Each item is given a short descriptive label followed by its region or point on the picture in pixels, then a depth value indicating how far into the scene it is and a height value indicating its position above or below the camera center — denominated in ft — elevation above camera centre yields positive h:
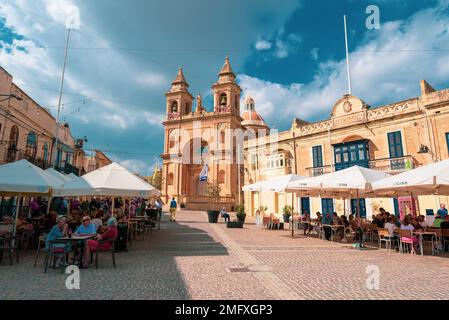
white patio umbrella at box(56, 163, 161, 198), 26.71 +1.84
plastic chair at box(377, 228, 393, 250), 31.45 -3.22
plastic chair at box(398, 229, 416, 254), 28.73 -3.49
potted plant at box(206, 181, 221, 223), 109.29 +4.41
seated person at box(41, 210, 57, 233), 29.48 -2.07
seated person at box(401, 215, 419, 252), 28.79 -2.41
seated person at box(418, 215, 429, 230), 31.14 -1.92
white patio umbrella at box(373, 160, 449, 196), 24.54 +2.60
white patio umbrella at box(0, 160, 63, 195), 23.88 +2.05
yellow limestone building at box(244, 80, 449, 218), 54.95 +14.93
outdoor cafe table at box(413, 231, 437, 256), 28.11 -3.13
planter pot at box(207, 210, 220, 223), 67.21 -3.00
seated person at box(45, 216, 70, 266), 20.30 -2.55
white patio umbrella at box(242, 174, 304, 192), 41.61 +3.42
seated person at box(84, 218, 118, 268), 21.24 -3.25
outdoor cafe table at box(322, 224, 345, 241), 39.27 -3.24
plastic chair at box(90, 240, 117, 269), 20.96 -3.28
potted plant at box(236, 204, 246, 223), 58.34 -2.15
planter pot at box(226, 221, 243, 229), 55.47 -4.08
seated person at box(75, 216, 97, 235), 23.50 -2.23
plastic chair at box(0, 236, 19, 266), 20.88 -3.55
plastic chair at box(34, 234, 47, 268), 21.22 -2.87
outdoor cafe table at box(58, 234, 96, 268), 20.20 -2.80
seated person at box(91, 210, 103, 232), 26.86 -1.99
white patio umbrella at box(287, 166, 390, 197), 33.09 +3.30
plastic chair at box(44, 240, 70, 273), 20.03 -3.52
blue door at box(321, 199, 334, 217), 70.64 +0.00
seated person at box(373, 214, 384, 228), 37.78 -2.19
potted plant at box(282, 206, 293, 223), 70.86 -1.94
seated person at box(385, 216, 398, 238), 31.22 -2.59
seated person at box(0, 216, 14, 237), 24.40 -2.45
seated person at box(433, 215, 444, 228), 31.76 -1.90
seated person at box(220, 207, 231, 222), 68.52 -2.57
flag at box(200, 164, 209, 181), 95.74 +10.46
